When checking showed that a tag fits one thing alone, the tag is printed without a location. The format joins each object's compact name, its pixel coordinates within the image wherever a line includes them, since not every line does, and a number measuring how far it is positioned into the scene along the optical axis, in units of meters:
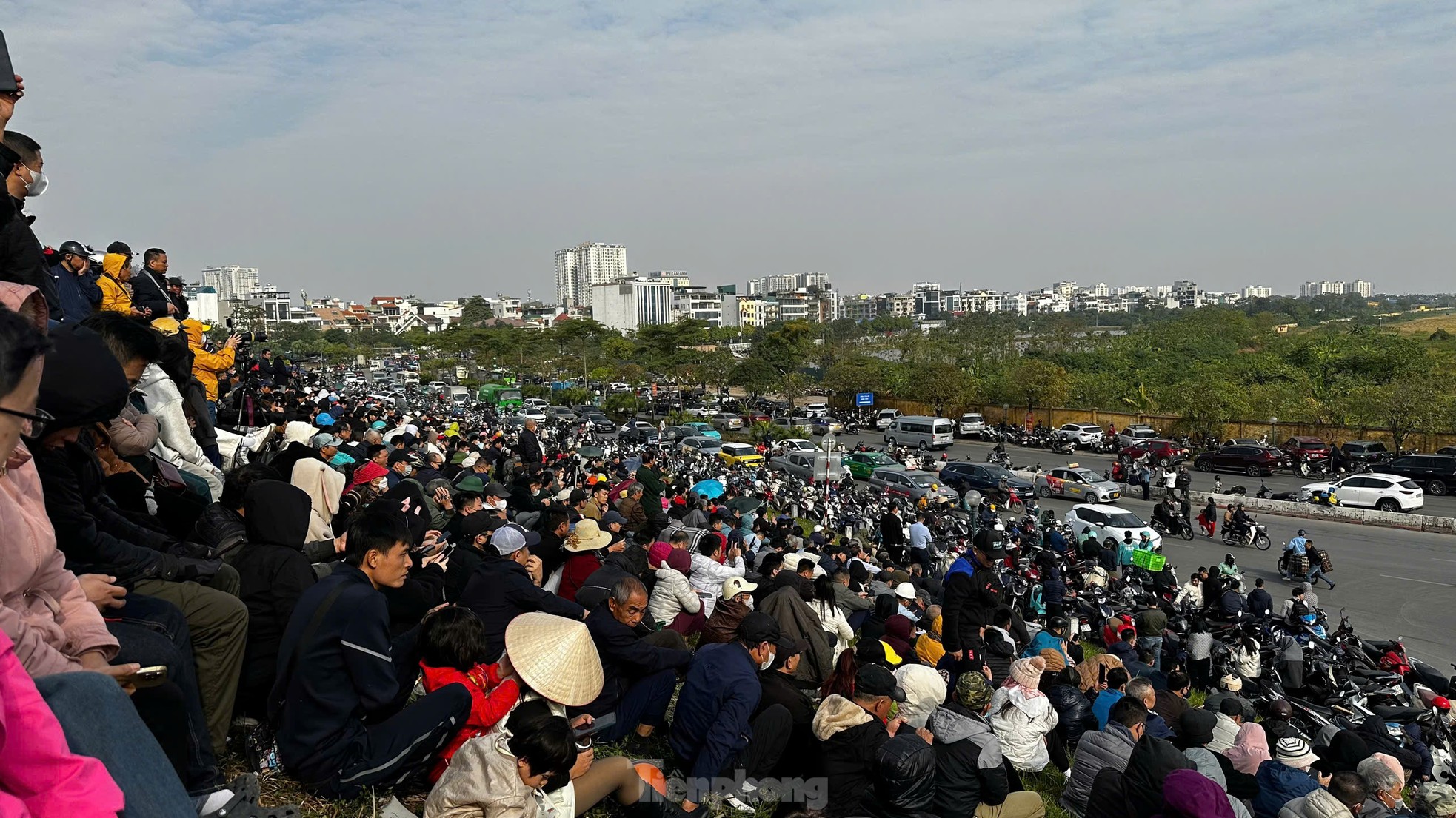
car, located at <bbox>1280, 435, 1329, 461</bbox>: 31.23
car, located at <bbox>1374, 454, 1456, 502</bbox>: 26.61
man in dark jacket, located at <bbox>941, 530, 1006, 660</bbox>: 7.88
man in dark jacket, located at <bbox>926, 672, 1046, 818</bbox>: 4.90
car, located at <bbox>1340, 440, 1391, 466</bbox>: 30.84
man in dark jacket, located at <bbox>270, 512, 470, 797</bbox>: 3.60
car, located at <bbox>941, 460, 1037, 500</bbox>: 27.80
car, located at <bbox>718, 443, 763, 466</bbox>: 30.59
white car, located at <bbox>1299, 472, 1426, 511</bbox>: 23.52
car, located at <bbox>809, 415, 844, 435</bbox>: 46.02
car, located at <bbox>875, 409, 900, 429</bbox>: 46.94
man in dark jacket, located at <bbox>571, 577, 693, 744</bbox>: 5.25
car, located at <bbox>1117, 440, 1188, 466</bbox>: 32.78
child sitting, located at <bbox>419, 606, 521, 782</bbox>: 4.14
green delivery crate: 15.73
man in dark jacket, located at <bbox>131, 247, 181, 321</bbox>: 8.19
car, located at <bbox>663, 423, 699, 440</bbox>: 37.45
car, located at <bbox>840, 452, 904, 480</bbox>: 31.41
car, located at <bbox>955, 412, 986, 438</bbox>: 44.69
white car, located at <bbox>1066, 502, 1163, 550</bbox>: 19.88
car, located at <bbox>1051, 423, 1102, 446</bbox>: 38.91
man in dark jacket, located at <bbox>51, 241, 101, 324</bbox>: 6.78
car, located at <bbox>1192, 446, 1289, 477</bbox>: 30.94
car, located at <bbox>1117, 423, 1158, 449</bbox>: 37.34
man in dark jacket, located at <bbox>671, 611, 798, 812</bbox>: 4.80
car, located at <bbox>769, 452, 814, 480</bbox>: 29.45
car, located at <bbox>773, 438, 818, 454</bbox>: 33.78
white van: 39.94
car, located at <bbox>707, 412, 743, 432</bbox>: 46.75
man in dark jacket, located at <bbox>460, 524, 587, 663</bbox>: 5.20
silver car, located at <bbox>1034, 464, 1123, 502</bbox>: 26.80
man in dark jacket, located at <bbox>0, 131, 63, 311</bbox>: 4.88
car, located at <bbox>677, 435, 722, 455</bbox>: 33.06
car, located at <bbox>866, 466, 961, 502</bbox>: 25.45
